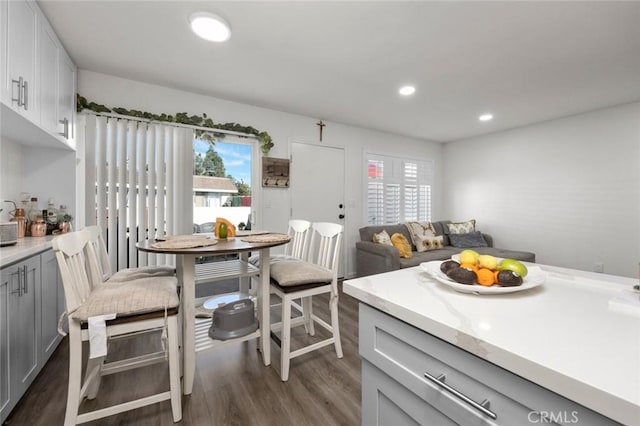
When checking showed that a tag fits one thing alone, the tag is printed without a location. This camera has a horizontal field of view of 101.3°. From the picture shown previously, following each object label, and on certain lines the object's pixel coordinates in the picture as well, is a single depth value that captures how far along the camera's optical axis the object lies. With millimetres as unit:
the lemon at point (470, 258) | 920
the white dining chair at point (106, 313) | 1209
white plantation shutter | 4422
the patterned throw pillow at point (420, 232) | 3991
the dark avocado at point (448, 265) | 937
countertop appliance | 1556
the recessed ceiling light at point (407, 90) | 2820
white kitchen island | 427
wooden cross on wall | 3809
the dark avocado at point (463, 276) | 812
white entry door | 3664
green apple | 858
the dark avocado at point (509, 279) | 780
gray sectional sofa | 3286
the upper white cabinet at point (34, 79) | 1402
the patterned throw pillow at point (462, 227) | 4430
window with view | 3014
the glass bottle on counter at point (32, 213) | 2006
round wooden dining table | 1561
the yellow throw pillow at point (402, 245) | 3500
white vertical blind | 2502
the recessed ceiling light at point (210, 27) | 1755
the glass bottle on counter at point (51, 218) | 2084
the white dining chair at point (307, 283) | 1763
